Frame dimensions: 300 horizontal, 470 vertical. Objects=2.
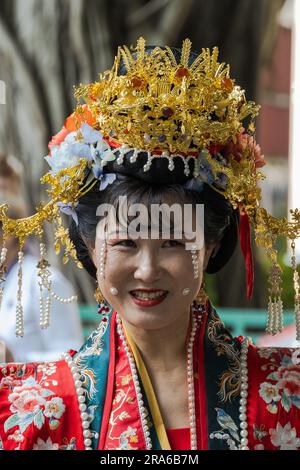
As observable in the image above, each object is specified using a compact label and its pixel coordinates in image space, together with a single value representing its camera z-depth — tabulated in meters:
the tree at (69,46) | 9.79
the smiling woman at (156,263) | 3.36
